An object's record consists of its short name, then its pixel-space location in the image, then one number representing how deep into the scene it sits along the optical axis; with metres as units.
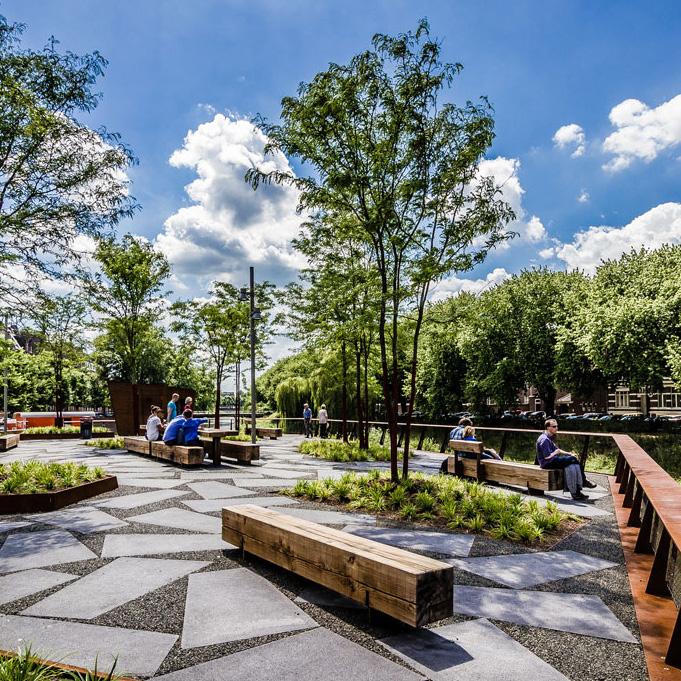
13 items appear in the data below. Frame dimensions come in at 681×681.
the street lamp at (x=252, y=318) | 15.86
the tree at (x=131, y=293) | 18.80
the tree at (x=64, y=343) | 23.88
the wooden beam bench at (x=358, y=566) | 3.15
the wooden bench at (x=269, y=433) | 24.95
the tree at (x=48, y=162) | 8.20
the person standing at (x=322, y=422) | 23.33
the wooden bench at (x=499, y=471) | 8.70
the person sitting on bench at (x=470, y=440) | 10.49
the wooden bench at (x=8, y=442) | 15.73
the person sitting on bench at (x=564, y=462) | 8.77
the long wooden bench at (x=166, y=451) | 11.30
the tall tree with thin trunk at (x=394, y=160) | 7.80
